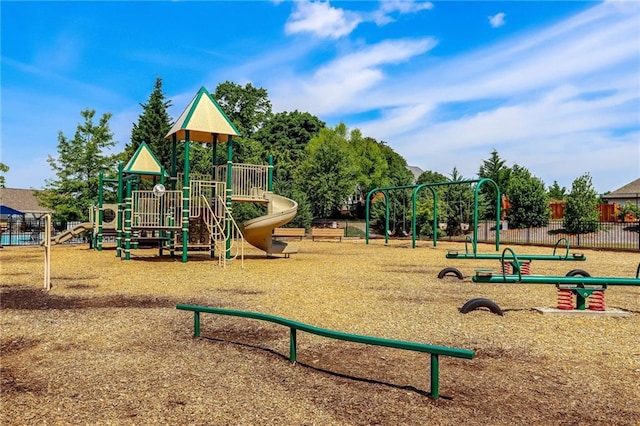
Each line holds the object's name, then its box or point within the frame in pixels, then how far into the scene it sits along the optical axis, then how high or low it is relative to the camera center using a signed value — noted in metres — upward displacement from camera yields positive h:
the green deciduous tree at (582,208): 32.28 +0.88
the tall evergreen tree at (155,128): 40.66 +7.35
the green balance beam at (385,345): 4.30 -1.05
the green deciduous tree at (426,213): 36.28 +0.65
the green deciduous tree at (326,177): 46.88 +4.01
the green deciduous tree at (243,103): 52.06 +11.94
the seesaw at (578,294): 7.95 -1.09
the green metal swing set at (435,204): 21.17 +0.80
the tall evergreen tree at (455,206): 34.78 +1.11
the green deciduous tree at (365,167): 60.69 +6.59
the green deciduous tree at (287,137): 54.94 +9.39
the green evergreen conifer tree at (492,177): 39.60 +3.92
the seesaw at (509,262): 12.62 -0.96
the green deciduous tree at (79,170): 33.31 +3.32
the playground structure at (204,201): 16.91 +0.71
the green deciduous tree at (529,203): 36.94 +1.38
